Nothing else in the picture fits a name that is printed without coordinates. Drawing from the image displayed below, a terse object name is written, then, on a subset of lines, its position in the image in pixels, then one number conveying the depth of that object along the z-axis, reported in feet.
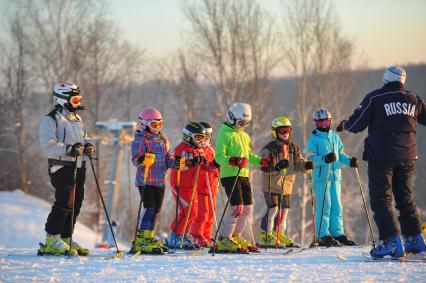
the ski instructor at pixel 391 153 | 54.24
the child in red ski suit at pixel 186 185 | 68.64
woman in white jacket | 58.65
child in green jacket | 62.80
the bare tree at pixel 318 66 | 205.36
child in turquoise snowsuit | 71.77
